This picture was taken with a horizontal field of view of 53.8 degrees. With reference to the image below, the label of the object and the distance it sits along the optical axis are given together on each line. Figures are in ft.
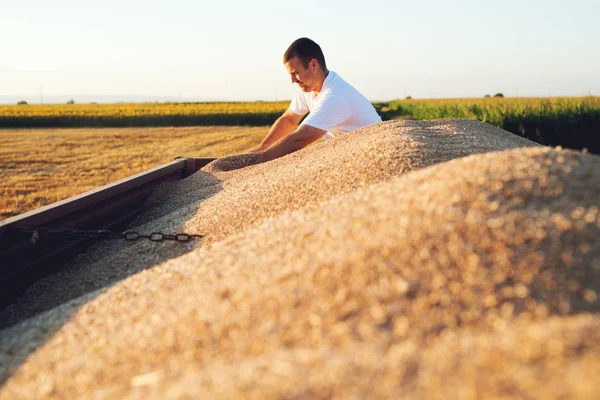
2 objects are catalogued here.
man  13.20
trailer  7.39
